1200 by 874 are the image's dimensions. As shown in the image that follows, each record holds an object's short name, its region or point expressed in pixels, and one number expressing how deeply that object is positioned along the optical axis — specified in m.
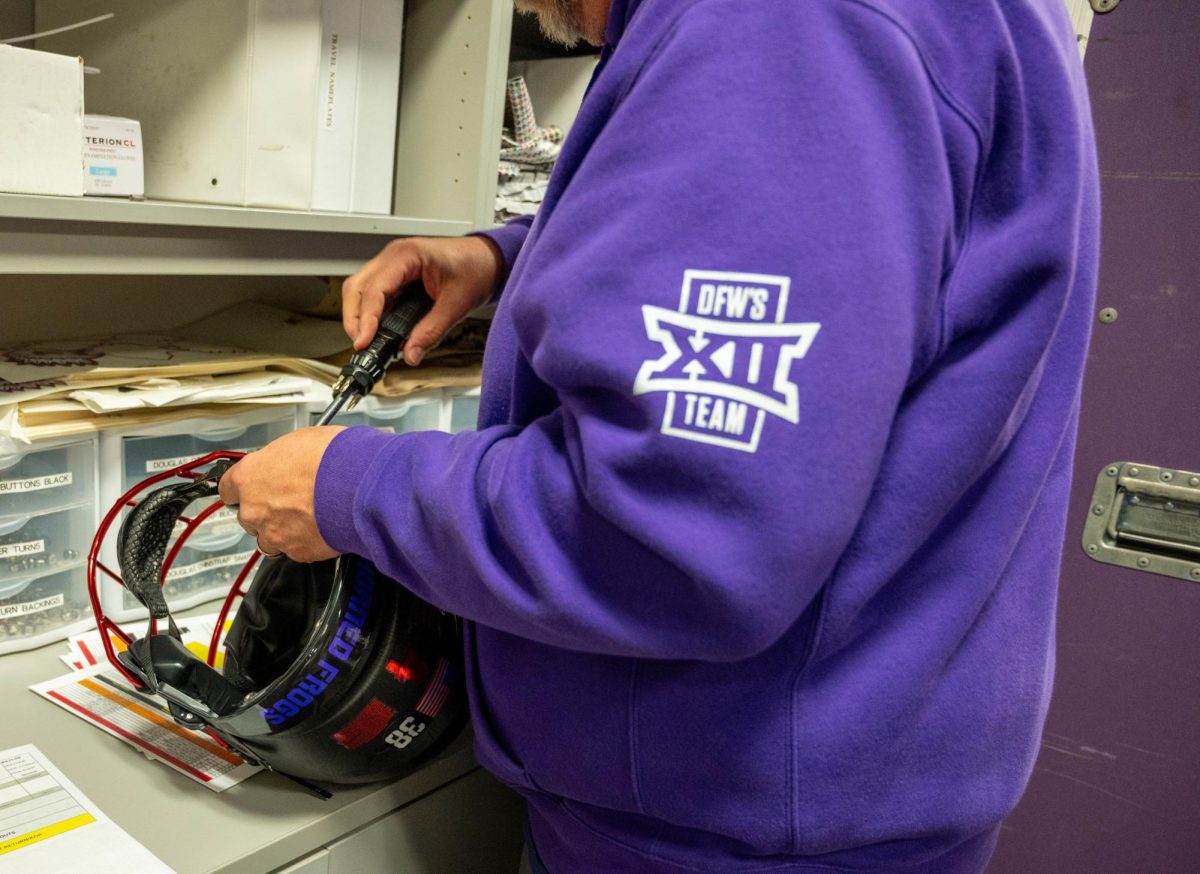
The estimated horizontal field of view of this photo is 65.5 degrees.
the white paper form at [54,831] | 0.74
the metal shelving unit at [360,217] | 0.88
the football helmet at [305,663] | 0.77
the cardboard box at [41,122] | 0.87
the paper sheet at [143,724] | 0.89
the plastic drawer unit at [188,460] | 1.12
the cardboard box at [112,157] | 0.98
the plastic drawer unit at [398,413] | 1.31
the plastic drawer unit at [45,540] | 1.05
